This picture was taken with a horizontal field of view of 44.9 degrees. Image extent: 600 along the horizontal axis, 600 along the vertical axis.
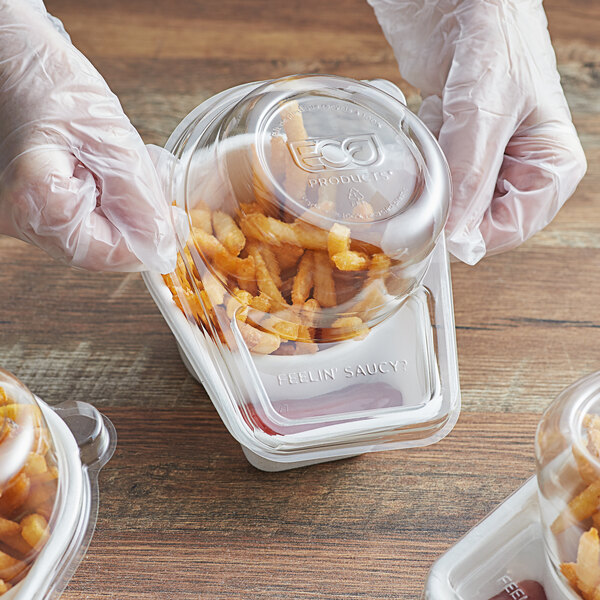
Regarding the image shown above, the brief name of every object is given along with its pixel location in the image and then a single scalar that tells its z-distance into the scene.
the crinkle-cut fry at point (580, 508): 0.60
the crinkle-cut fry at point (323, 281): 0.74
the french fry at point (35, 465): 0.67
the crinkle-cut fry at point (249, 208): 0.76
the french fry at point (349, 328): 0.79
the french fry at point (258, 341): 0.78
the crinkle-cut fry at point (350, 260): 0.73
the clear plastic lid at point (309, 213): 0.74
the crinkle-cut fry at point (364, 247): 0.74
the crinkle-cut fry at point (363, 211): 0.74
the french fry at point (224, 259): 0.76
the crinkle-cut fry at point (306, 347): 0.79
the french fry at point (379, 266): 0.75
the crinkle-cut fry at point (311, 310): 0.77
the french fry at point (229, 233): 0.77
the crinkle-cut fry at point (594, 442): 0.62
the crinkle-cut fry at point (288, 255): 0.74
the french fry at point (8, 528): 0.64
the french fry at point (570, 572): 0.61
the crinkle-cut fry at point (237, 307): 0.78
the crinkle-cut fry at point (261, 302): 0.77
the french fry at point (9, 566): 0.64
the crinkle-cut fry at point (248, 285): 0.77
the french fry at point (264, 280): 0.76
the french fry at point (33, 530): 0.66
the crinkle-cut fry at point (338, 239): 0.73
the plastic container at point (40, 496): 0.65
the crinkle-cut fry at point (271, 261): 0.76
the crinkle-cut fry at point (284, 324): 0.78
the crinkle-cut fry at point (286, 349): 0.79
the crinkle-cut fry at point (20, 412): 0.68
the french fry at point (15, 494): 0.65
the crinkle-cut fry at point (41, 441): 0.68
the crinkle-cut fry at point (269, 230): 0.74
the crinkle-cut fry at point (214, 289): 0.79
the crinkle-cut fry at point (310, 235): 0.73
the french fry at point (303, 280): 0.75
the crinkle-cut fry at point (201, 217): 0.79
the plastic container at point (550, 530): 0.61
